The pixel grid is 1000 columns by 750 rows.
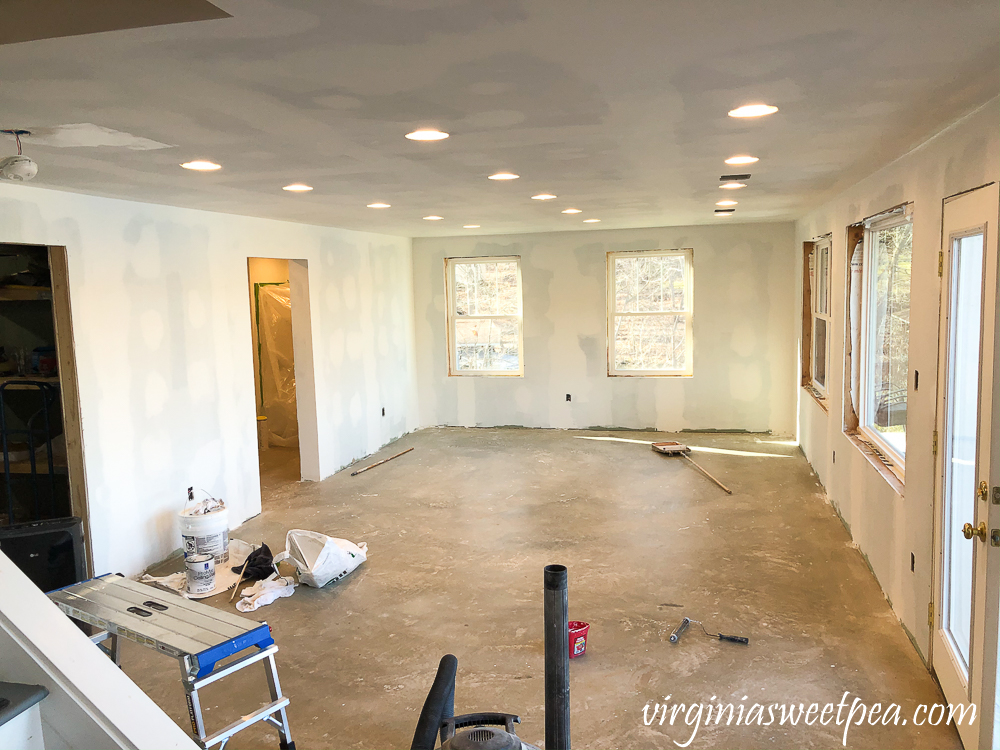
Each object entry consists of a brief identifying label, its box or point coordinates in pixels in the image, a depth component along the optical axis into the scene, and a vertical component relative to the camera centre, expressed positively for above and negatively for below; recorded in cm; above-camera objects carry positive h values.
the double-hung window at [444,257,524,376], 904 -3
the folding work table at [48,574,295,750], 247 -112
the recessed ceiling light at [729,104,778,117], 253 +69
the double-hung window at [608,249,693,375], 851 -5
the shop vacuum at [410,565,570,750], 183 -94
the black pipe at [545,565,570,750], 188 -90
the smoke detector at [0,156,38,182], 273 +61
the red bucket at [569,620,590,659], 341 -155
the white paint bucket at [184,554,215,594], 425 -148
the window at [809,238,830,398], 652 -7
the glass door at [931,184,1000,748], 235 -63
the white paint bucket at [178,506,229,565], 452 -132
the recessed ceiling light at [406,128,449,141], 280 +71
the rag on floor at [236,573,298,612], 410 -159
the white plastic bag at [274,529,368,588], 430 -145
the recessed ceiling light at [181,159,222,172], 336 +74
